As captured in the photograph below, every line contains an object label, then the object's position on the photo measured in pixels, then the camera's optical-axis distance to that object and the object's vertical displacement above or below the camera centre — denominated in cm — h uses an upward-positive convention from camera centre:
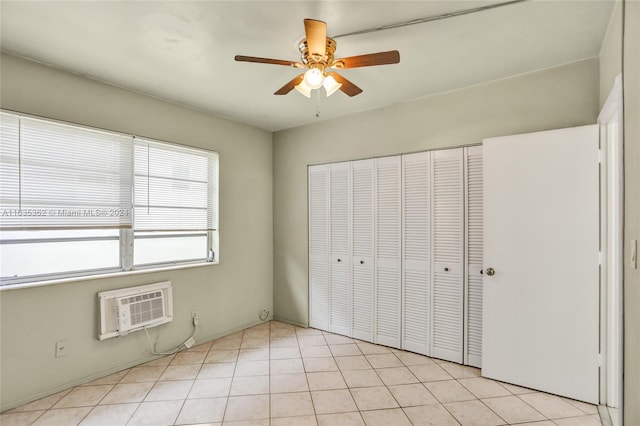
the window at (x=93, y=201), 233 +9
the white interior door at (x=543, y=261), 233 -38
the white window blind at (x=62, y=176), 230 +28
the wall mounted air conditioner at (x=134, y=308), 273 -88
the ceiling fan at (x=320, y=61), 173 +89
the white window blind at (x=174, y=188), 306 +25
